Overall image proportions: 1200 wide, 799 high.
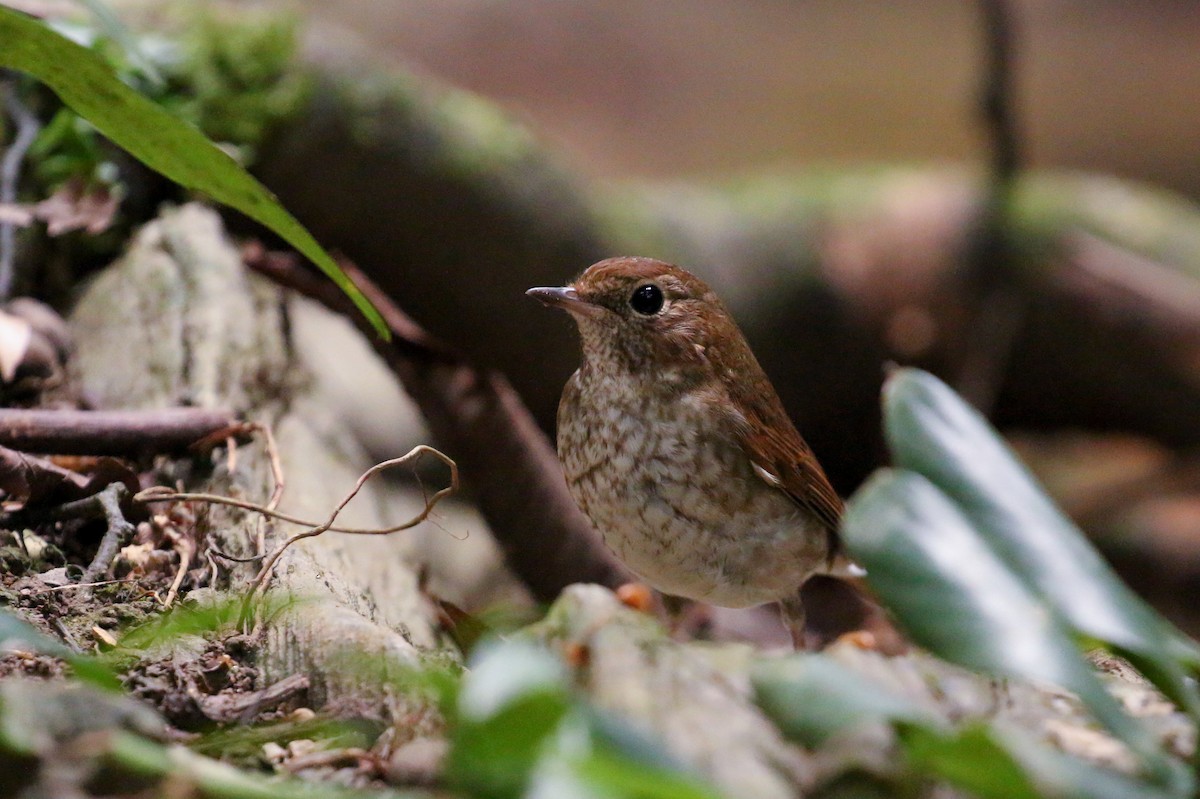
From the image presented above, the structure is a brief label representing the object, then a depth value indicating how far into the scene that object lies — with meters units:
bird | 5.80
